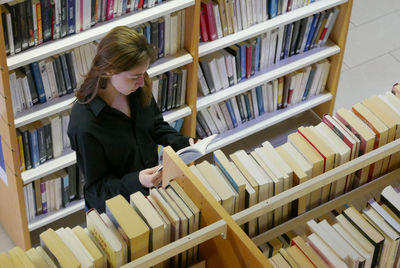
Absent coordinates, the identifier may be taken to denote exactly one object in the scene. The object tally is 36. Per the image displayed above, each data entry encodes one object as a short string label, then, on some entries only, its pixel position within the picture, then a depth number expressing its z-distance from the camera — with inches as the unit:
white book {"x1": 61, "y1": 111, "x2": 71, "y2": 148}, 149.4
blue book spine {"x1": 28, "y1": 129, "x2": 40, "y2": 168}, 145.9
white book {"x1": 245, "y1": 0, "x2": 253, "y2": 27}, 161.5
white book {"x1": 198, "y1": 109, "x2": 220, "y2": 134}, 173.2
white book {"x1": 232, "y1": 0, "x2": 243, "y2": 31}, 159.2
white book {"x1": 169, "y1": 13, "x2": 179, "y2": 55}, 150.7
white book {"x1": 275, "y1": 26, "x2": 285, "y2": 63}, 170.4
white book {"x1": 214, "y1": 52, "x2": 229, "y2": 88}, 164.6
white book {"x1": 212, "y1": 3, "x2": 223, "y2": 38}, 156.2
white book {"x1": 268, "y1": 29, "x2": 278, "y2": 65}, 169.8
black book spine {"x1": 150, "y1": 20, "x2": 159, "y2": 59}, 149.4
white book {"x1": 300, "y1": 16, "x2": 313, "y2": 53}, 173.3
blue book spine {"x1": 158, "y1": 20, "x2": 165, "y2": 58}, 150.4
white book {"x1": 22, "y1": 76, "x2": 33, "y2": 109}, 139.3
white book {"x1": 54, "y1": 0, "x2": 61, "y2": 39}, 134.9
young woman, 113.5
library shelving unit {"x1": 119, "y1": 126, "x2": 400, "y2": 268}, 89.9
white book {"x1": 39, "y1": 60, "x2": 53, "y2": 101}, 140.2
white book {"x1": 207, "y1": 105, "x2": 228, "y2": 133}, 173.6
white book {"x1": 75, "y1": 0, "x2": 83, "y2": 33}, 137.8
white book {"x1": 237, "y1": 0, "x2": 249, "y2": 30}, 160.1
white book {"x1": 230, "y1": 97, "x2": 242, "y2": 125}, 175.0
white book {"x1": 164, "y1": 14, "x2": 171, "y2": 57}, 149.9
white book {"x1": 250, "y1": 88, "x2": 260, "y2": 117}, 177.0
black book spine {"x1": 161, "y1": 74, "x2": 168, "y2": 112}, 158.6
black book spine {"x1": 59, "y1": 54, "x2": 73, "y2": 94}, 142.5
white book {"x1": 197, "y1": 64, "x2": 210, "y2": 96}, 164.7
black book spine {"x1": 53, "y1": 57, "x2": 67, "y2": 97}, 142.1
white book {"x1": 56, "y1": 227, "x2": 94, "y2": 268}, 88.5
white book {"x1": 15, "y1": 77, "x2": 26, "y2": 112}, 139.0
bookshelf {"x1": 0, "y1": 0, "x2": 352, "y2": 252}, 138.4
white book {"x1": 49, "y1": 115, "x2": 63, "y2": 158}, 147.9
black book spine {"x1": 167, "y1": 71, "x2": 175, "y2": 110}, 158.6
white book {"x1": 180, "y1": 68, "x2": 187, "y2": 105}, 160.2
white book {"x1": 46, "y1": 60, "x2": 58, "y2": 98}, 141.2
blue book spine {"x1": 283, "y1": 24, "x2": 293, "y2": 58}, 171.8
